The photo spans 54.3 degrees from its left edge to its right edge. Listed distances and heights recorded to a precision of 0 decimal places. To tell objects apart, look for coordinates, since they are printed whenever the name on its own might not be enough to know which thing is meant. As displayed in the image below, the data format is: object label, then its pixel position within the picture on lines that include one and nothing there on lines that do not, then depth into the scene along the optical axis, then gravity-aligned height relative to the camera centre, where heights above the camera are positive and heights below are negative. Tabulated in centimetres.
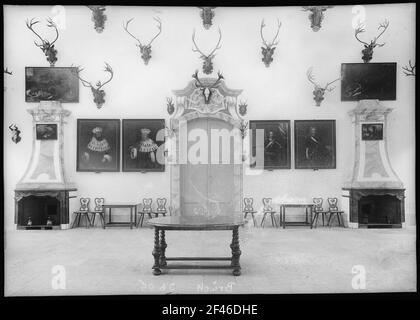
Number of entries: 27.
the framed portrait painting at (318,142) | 1162 +43
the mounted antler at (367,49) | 1070 +287
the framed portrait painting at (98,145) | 1166 +37
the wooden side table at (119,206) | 1107 -148
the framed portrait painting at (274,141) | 1171 +47
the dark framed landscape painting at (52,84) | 1117 +206
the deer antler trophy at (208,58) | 1132 +280
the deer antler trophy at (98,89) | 1134 +193
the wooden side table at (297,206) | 1097 -154
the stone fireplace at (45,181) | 1101 -62
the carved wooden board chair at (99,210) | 1131 -145
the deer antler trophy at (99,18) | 1093 +379
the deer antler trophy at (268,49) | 1101 +293
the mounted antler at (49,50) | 1080 +289
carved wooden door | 1187 -42
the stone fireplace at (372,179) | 1104 -60
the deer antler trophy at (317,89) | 1140 +191
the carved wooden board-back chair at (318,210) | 1122 -146
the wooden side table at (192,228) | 582 -101
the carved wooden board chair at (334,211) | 1126 -148
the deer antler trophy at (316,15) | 1066 +373
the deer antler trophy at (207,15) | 1089 +380
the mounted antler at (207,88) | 1181 +204
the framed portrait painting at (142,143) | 1178 +43
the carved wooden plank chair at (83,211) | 1143 -147
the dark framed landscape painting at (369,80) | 1093 +209
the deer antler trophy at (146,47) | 1120 +304
